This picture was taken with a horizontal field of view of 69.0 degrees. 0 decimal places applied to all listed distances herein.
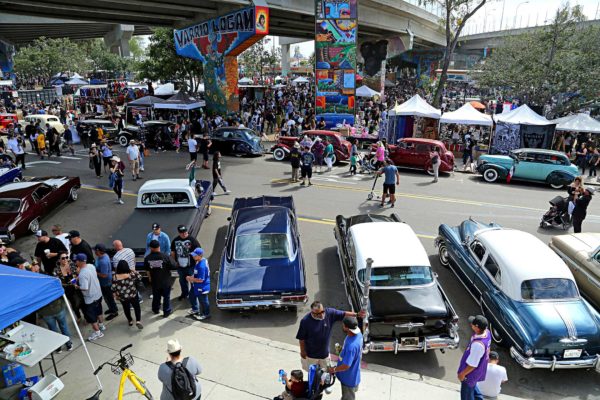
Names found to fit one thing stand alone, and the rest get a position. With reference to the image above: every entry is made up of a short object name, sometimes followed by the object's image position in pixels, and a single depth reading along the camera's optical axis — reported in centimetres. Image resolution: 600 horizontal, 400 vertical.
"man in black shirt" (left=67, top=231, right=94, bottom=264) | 813
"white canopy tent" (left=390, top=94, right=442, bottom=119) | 2327
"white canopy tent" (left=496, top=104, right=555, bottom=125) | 2125
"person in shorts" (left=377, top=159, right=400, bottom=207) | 1383
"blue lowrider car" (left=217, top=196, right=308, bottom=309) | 785
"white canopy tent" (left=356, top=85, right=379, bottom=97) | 3816
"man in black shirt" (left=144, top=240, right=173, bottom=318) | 759
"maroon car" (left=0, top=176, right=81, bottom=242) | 1144
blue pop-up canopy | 501
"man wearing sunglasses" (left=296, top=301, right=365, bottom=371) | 562
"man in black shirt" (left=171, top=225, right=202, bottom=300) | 835
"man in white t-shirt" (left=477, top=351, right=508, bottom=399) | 564
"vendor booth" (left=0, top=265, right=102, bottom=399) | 516
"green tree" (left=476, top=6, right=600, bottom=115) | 2438
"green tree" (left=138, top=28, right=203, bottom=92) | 3747
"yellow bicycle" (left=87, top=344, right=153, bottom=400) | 529
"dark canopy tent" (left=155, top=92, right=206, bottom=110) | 2690
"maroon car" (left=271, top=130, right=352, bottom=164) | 2073
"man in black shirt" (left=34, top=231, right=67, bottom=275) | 841
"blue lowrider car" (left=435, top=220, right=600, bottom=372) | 645
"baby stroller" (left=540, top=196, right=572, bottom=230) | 1245
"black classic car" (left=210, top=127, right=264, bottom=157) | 2172
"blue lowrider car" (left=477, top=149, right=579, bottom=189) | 1714
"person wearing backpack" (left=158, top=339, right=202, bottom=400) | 486
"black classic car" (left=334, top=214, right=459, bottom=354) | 679
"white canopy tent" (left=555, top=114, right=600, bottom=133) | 2066
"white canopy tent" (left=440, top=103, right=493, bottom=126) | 2220
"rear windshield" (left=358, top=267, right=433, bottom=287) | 744
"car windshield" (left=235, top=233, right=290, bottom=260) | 861
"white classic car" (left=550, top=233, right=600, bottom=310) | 824
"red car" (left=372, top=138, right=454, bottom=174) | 1905
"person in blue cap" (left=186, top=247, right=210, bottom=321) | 761
